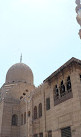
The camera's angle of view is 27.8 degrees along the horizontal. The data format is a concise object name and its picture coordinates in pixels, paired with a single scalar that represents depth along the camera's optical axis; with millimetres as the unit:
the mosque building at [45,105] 11562
